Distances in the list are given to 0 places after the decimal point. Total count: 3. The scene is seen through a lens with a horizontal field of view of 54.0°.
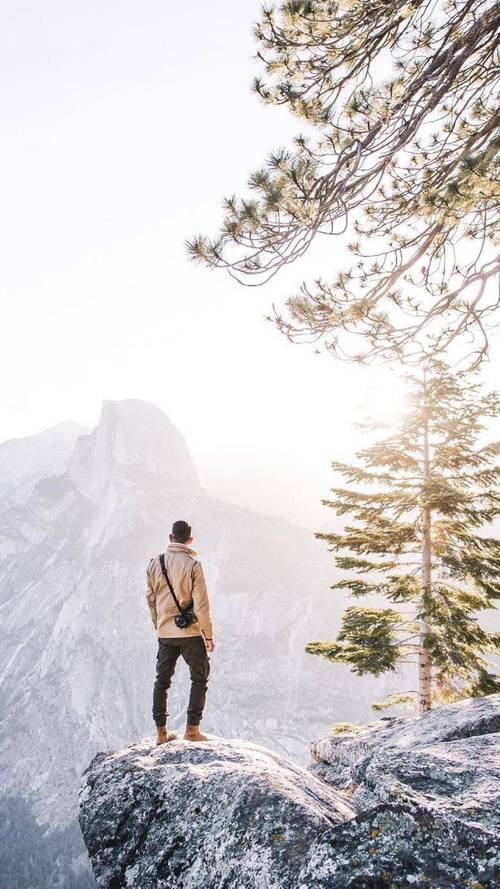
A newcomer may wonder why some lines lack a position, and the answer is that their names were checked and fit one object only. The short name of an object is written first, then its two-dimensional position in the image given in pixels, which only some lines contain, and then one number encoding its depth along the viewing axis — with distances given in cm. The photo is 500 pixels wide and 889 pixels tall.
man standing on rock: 623
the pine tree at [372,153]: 630
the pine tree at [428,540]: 1039
